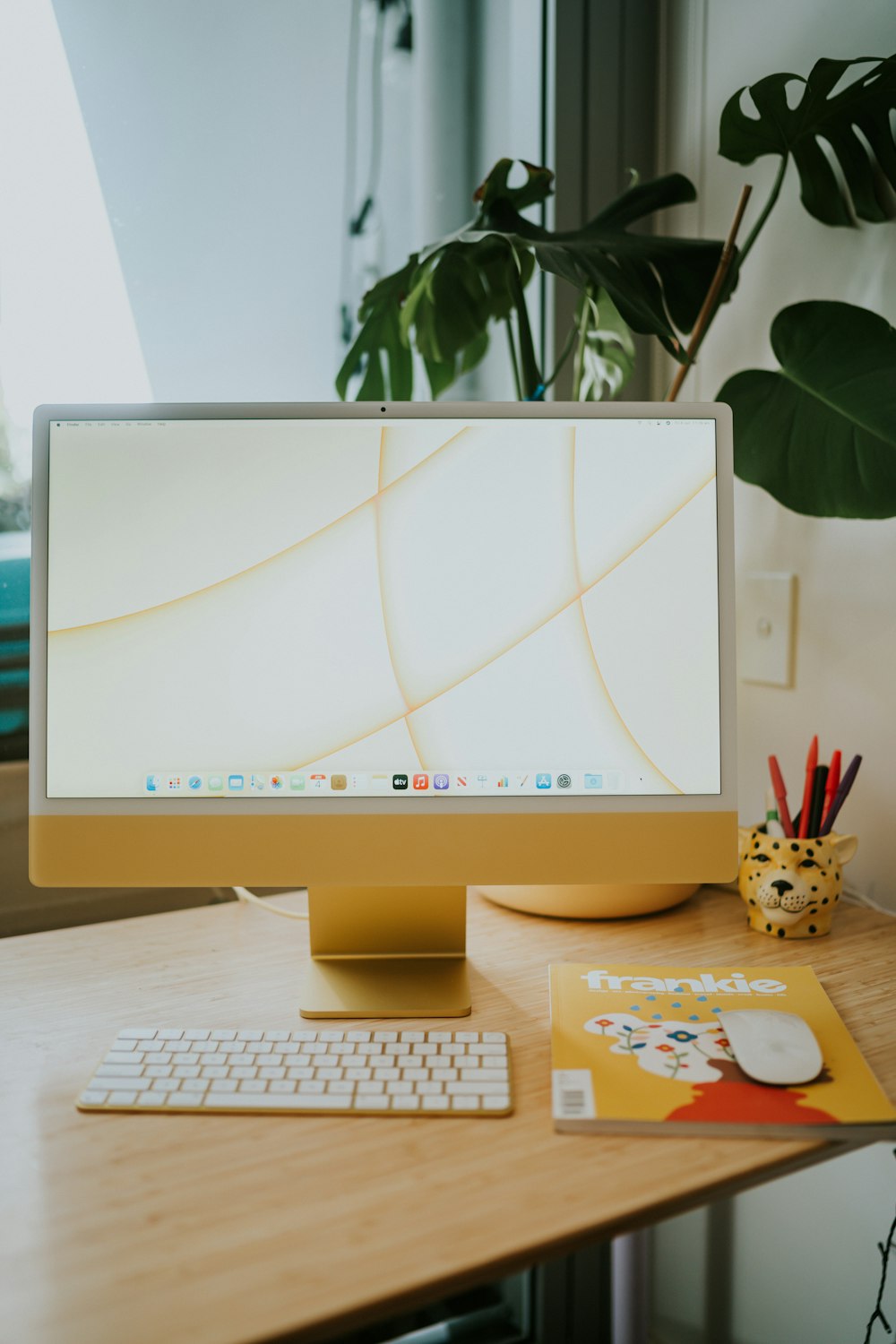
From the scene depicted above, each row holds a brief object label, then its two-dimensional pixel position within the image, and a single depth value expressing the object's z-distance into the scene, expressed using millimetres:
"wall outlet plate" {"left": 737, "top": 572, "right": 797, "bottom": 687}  1173
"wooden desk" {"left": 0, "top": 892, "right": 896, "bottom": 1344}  521
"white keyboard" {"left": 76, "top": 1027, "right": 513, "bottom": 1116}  688
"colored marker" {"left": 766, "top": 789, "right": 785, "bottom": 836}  1027
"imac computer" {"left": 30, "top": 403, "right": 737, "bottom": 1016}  818
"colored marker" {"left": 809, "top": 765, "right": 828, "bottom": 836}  1009
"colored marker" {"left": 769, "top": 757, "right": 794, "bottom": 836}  1028
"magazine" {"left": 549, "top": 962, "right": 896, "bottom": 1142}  659
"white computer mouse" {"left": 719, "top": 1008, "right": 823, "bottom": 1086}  703
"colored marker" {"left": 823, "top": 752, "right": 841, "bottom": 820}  1021
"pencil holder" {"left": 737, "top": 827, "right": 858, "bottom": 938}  963
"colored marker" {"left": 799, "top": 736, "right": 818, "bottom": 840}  1013
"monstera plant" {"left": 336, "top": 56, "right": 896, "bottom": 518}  971
